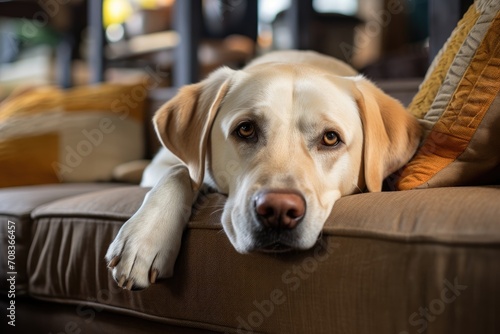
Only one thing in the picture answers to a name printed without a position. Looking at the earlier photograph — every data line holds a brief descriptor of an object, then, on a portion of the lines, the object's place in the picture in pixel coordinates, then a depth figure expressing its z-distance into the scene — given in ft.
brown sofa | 3.68
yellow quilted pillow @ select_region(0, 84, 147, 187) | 9.02
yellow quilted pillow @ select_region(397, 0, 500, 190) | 4.79
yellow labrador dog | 4.35
